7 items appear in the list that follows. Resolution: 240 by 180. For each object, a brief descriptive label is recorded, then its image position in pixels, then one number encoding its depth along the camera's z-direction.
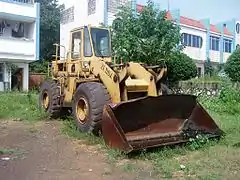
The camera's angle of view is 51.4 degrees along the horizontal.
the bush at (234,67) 14.86
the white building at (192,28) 18.40
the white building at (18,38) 16.93
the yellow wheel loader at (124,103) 4.83
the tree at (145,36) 11.92
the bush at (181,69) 15.09
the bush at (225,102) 8.94
